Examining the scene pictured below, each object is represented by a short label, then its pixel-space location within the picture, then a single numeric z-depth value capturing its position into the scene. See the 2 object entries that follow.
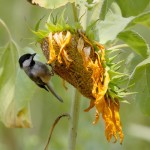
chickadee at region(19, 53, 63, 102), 4.33
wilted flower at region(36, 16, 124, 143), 3.90
